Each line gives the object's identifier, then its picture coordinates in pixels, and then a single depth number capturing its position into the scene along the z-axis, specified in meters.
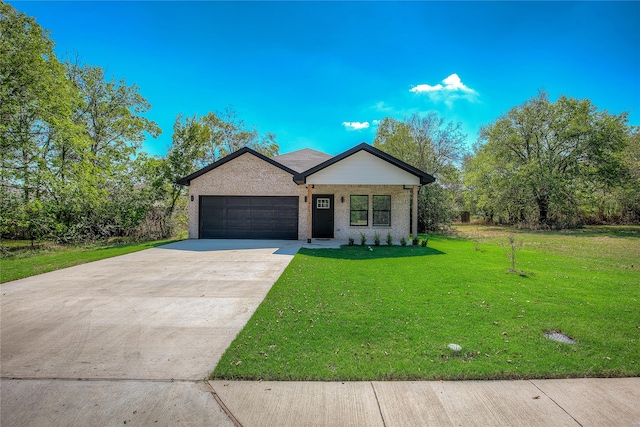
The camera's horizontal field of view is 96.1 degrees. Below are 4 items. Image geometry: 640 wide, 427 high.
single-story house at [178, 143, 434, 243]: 14.23
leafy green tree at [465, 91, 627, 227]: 20.16
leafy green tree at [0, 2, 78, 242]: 11.83
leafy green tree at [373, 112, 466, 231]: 18.53
